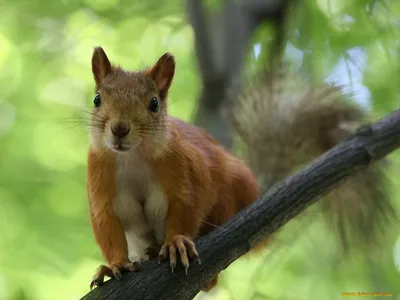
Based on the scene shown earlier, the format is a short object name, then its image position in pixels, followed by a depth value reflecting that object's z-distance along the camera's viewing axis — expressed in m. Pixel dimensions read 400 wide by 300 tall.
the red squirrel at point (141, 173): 1.95
